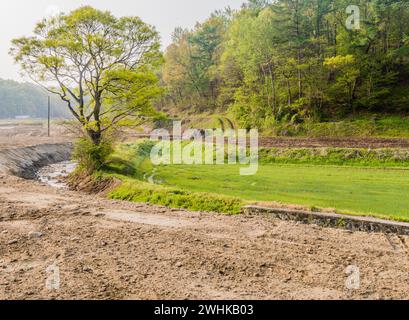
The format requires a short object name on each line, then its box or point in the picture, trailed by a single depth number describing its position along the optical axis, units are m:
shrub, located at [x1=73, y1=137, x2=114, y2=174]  18.66
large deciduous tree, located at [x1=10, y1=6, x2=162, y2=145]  19.88
